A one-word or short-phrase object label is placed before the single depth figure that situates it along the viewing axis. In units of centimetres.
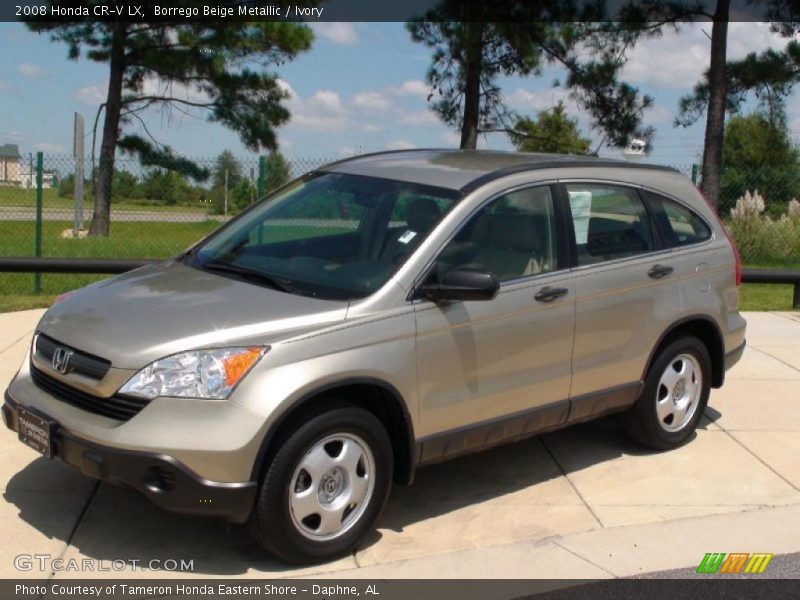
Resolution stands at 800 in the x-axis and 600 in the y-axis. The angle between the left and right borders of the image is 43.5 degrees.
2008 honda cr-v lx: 427
